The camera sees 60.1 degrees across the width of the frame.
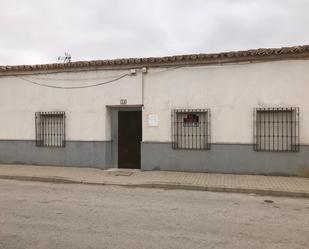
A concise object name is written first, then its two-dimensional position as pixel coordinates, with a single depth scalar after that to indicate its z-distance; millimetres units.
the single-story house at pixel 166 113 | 7931
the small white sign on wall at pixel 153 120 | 8742
